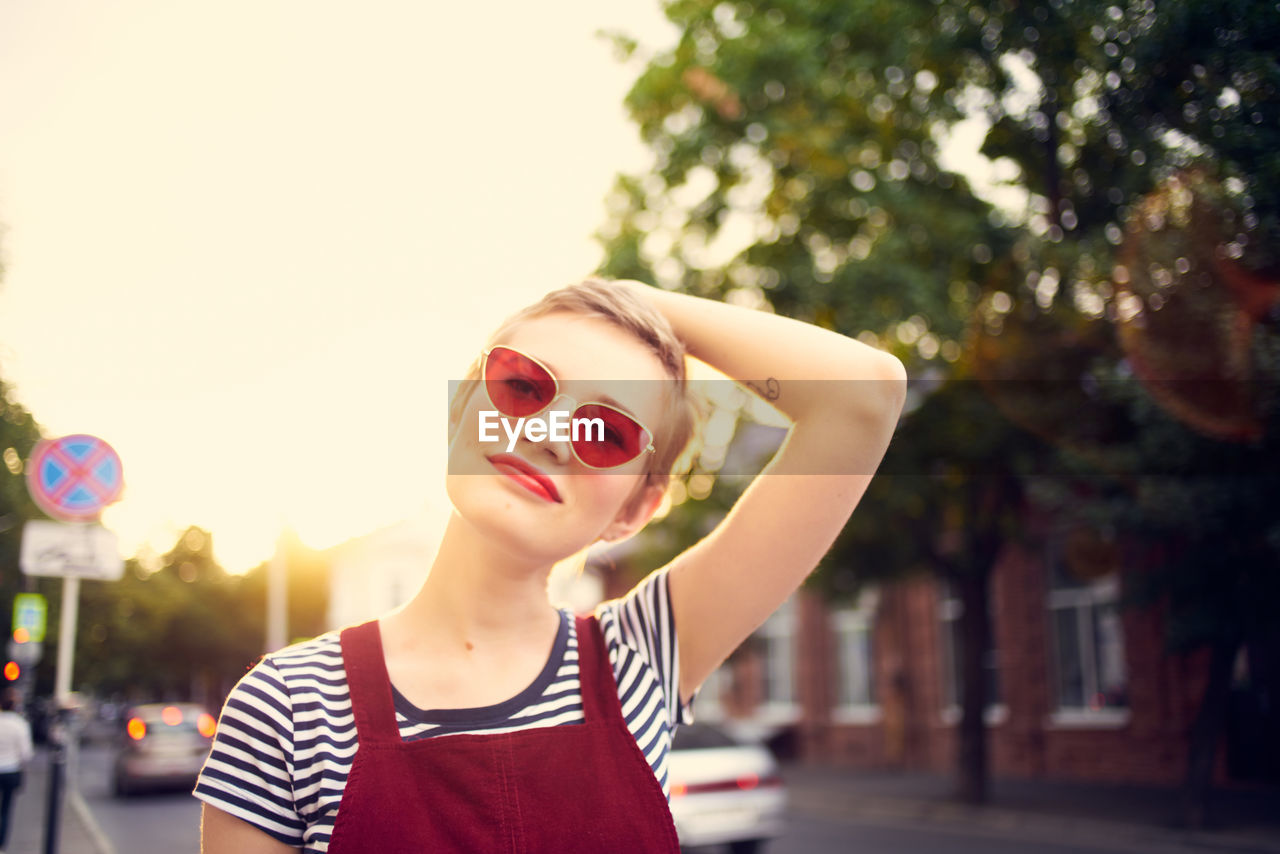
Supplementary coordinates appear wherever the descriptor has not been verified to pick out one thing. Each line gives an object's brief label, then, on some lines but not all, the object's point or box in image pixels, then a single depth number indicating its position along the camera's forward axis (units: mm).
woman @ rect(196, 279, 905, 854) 1365
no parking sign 6879
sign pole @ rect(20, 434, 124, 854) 6891
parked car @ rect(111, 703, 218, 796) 20156
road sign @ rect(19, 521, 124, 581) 7359
